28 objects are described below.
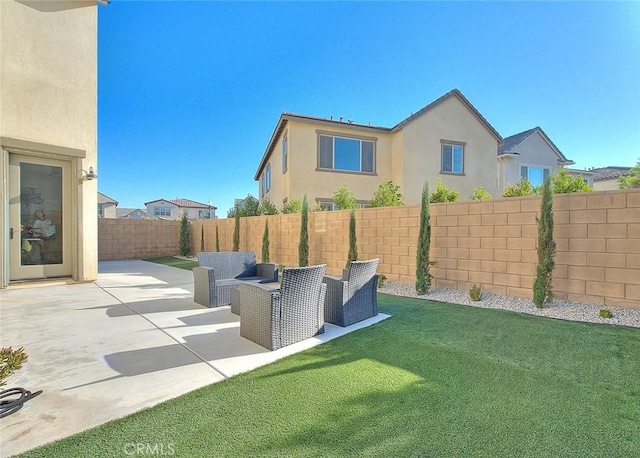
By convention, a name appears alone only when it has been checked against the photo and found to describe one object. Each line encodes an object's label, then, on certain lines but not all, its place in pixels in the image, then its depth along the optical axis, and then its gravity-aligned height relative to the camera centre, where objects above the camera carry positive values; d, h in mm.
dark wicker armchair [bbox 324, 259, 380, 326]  4570 -1072
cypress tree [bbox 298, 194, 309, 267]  10031 -487
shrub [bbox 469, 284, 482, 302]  6020 -1331
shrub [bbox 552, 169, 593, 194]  5617 +757
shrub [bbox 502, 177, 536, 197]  6770 +802
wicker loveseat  5691 -997
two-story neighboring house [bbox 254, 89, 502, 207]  13570 +3474
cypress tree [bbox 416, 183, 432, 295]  6793 -515
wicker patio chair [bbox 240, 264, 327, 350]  3695 -1055
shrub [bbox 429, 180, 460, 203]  8023 +797
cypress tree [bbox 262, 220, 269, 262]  11940 -733
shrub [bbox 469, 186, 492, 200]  7615 +764
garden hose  2400 -1421
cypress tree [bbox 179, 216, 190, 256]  17766 -671
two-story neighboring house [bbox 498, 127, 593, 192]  18141 +4070
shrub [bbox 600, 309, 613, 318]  4641 -1331
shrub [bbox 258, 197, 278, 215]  13441 +795
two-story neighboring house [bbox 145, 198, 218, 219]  46469 +2638
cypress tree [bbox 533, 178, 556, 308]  5309 -462
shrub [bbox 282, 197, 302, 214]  12117 +784
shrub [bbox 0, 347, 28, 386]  2223 -995
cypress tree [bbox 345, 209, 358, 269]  8641 -451
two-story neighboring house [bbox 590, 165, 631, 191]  18891 +2859
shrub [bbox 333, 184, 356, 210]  10258 +868
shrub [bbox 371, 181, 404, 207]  9281 +825
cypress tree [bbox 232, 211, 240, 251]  14359 -410
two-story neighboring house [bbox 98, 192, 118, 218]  36478 +2688
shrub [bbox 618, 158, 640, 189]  5315 +811
